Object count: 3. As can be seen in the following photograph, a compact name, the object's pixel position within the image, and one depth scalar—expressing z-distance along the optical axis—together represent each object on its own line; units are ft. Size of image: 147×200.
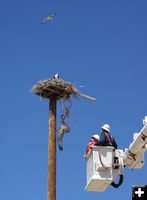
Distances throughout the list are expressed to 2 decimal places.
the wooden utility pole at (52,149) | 66.80
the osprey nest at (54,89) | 71.61
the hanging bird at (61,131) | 72.64
